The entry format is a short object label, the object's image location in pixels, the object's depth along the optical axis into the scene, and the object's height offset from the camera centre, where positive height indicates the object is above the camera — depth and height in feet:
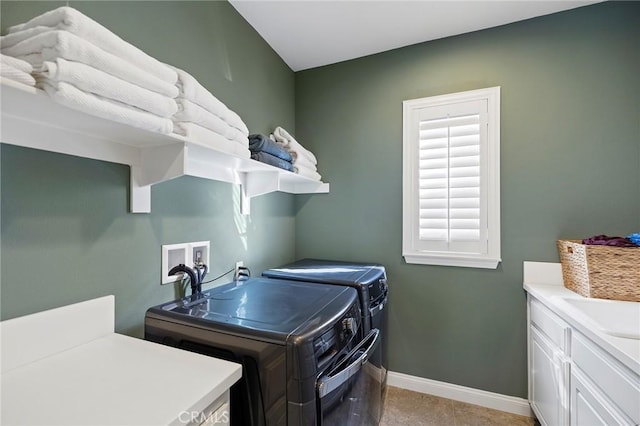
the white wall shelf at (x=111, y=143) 2.30 +0.80
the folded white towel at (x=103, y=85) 2.01 +1.04
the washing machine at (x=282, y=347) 2.68 -1.42
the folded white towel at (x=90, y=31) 2.19 +1.50
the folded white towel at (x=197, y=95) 3.18 +1.41
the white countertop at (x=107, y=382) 1.95 -1.41
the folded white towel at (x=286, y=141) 6.10 +1.58
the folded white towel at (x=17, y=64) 1.89 +1.05
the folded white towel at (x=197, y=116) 3.18 +1.16
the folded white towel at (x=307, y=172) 6.10 +0.95
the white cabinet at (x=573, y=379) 2.98 -2.20
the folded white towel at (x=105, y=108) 2.04 +0.87
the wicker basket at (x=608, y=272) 4.48 -0.95
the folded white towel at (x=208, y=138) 3.22 +0.93
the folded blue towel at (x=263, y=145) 4.76 +1.19
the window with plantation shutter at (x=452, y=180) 6.07 +0.78
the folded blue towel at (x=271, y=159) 4.76 +0.96
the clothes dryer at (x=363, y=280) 4.75 -1.22
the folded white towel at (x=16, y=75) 1.85 +0.94
